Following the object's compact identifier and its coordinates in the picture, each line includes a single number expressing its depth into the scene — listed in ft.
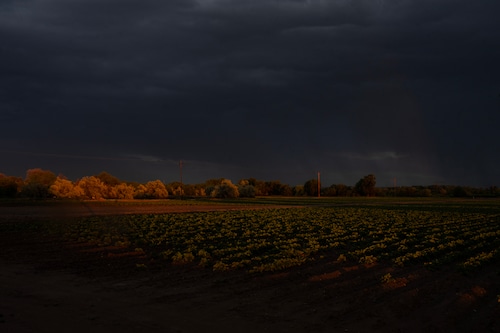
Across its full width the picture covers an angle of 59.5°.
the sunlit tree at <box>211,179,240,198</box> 377.09
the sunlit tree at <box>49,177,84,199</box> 282.97
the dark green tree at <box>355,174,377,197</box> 482.69
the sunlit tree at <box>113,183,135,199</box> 313.73
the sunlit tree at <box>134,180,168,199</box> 347.77
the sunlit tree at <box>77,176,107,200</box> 294.87
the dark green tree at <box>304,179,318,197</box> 488.23
